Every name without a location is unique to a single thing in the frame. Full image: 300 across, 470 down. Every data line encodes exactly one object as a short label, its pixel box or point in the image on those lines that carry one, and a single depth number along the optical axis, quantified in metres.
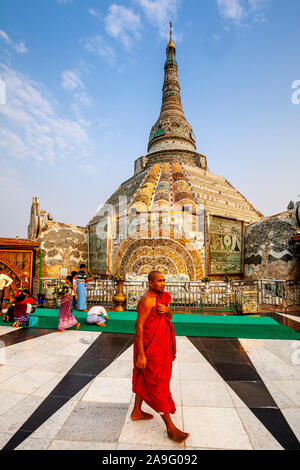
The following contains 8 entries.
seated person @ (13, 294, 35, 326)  5.96
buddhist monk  2.06
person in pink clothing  5.61
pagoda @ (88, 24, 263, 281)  12.02
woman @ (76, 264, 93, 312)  8.05
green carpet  5.42
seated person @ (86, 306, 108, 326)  6.10
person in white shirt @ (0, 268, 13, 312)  7.14
